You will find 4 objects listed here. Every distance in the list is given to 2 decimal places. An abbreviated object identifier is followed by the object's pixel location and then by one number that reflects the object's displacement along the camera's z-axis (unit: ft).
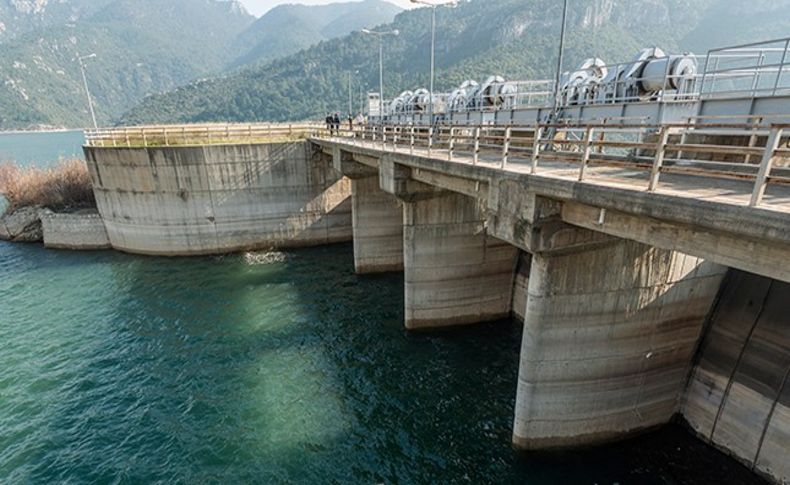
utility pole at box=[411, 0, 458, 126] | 66.37
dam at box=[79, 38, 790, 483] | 23.84
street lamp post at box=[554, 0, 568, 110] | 43.14
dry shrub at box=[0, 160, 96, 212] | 118.83
